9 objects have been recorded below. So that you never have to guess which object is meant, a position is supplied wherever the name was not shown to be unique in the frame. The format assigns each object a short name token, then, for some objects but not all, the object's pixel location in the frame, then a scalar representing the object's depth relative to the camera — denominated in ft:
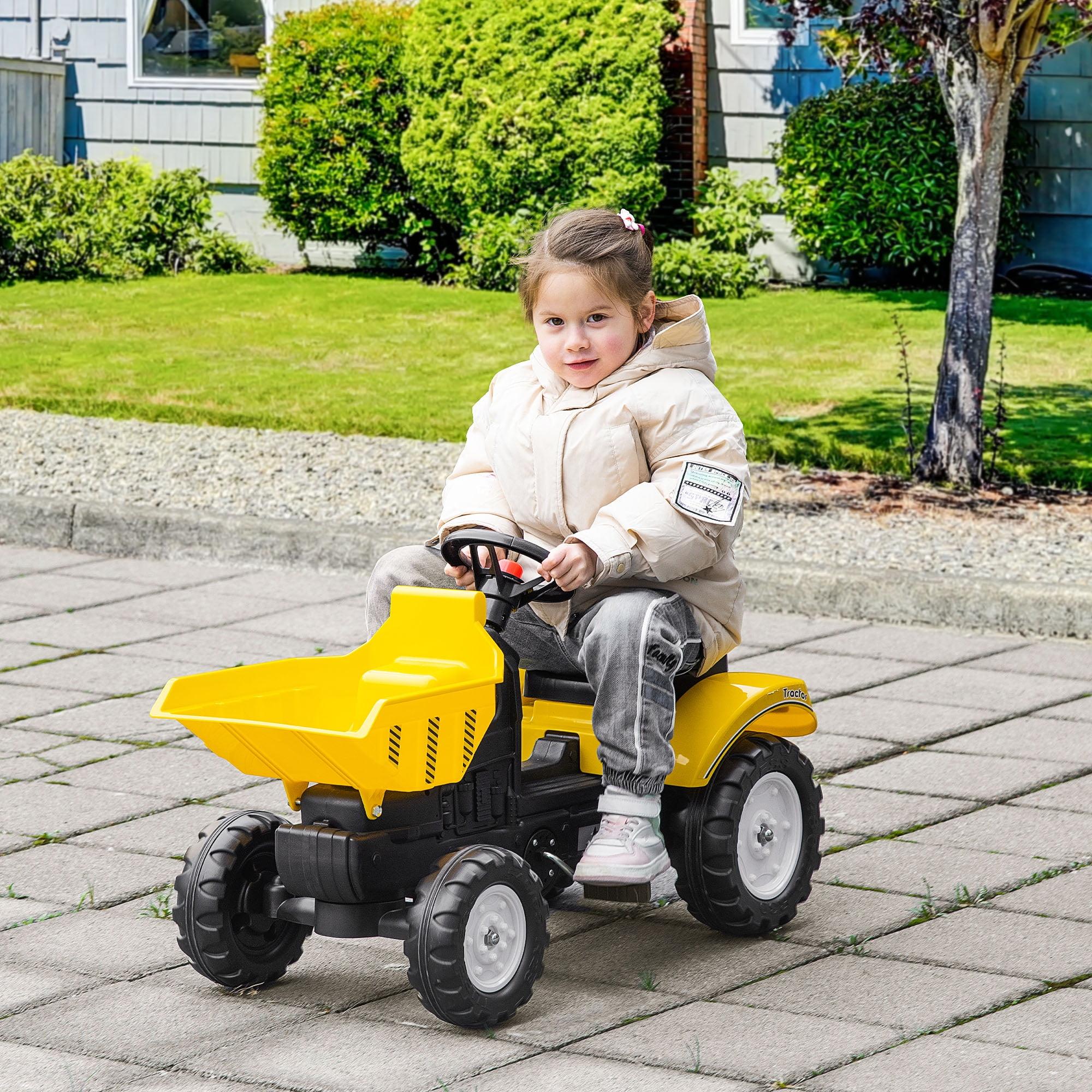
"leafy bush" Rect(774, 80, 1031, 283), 43.60
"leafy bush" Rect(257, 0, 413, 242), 47.34
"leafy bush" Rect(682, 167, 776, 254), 45.47
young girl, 10.63
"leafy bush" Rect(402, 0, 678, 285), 44.16
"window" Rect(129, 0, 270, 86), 52.65
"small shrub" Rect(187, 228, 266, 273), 50.01
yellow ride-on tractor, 9.64
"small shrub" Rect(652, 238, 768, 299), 43.37
